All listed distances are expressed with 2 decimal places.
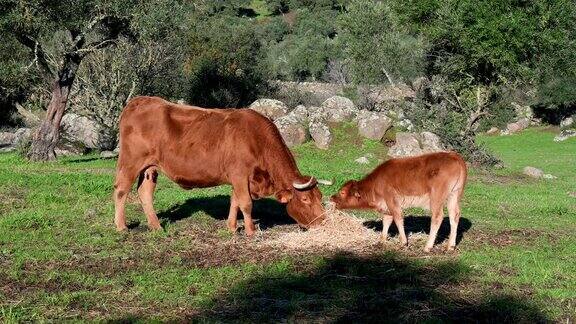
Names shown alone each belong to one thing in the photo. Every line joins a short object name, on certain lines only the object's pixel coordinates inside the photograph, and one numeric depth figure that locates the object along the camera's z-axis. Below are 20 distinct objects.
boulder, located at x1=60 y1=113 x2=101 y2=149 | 30.27
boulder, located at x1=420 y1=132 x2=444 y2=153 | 27.19
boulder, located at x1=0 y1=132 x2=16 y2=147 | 35.19
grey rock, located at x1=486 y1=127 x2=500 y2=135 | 52.67
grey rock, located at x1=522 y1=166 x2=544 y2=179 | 25.55
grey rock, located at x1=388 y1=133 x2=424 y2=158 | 26.62
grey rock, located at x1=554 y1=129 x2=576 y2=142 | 45.34
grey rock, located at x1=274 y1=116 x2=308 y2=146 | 28.17
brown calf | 10.29
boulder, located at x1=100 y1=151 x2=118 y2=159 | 26.40
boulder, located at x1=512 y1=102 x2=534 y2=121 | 55.22
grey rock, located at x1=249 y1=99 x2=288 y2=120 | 31.38
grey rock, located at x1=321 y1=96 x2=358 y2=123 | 29.53
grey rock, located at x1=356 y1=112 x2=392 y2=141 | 28.38
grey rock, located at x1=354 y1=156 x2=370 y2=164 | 25.62
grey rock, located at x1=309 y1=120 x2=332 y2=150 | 27.86
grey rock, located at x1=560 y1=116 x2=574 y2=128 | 50.02
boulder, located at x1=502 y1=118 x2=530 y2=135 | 52.47
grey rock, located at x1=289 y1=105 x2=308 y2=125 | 29.38
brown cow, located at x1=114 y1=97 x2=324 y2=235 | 11.37
